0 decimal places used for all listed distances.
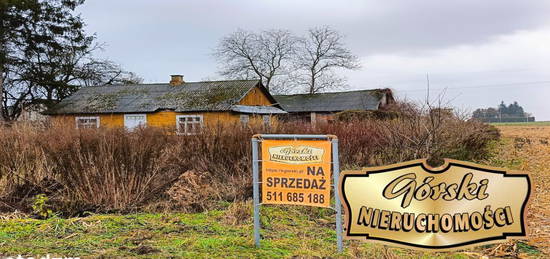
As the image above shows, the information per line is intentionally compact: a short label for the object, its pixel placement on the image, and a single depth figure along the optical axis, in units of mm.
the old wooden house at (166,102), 26094
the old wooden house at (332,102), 40750
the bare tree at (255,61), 48969
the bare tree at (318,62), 50219
